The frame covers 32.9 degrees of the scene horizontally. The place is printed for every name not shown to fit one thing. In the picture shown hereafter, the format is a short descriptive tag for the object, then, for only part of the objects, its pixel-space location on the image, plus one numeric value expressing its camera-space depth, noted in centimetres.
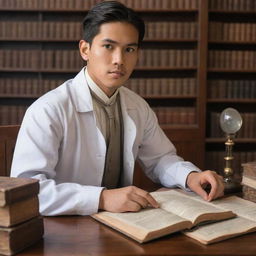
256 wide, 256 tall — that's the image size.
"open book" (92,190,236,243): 113
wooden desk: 106
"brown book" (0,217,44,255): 102
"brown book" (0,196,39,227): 103
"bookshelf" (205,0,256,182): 428
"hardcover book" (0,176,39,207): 101
